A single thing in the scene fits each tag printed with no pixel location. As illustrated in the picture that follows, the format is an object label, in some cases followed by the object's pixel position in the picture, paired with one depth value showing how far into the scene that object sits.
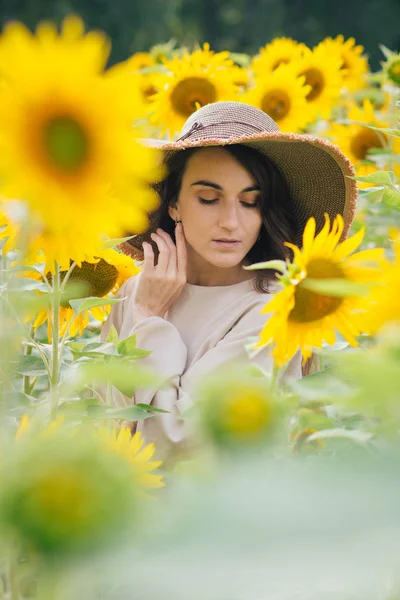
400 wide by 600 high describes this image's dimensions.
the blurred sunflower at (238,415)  0.96
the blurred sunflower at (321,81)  3.24
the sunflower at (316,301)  1.48
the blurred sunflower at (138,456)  1.32
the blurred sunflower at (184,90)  2.83
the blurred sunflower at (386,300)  1.10
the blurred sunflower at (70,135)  1.03
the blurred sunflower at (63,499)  0.59
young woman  2.11
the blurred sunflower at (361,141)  2.87
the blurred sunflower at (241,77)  2.94
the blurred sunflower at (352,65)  3.80
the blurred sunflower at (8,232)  1.69
